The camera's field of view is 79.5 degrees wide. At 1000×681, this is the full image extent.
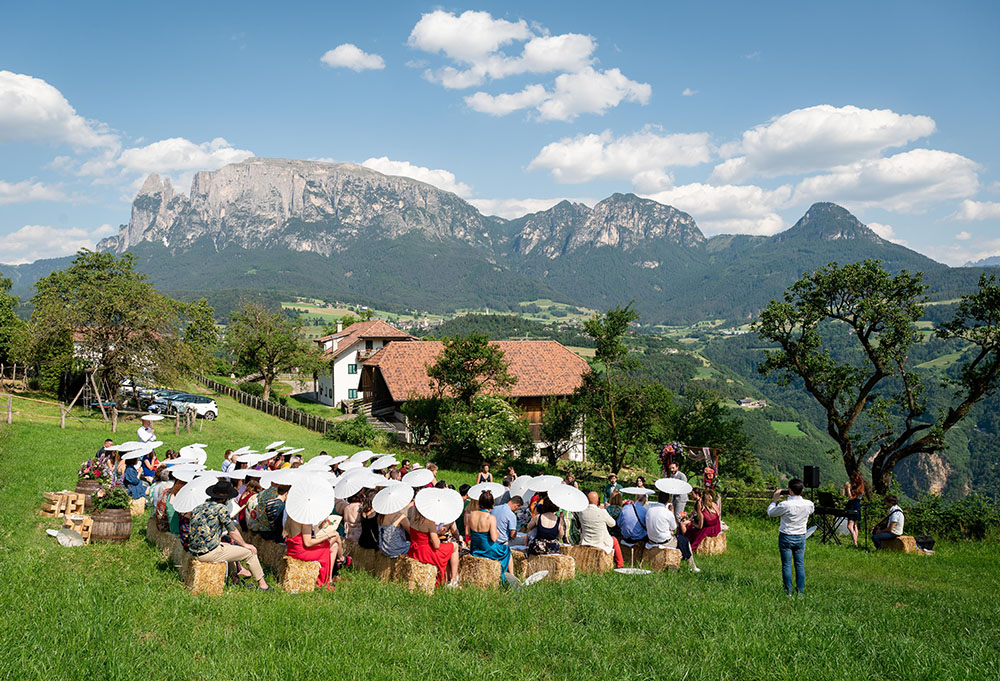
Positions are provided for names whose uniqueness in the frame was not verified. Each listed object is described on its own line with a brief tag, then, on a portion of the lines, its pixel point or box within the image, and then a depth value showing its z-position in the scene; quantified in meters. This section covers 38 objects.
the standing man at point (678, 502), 12.37
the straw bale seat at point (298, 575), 7.60
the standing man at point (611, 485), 13.20
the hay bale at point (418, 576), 7.85
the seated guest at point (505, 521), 9.54
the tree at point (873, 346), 19.77
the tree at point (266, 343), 50.84
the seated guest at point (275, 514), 8.95
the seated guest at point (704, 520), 10.76
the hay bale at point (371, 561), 8.38
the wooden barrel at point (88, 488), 11.78
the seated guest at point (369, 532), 9.02
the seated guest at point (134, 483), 13.27
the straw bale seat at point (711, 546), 11.78
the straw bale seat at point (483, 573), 8.32
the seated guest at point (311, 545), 7.68
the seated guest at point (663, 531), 9.93
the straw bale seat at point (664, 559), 9.77
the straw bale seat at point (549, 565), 8.77
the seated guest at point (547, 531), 9.41
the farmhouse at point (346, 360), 55.72
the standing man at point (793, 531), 8.41
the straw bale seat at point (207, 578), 7.16
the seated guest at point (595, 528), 9.55
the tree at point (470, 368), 28.67
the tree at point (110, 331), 26.81
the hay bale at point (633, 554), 10.27
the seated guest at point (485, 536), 8.48
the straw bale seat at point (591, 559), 9.44
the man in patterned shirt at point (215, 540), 7.39
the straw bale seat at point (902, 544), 12.95
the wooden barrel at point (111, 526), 10.06
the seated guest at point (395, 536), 8.39
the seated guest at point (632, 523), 10.29
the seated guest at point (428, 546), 8.13
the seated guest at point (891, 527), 12.97
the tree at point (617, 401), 24.03
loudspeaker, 12.66
